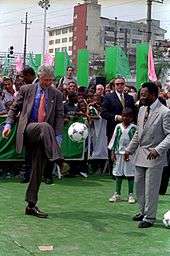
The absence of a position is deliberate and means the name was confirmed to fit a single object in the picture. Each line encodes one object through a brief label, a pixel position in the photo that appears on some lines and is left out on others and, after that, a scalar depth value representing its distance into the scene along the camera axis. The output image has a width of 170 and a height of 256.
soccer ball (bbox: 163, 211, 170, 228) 6.60
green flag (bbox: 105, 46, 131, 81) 17.69
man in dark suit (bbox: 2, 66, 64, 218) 6.86
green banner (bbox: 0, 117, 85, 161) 10.09
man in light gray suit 6.52
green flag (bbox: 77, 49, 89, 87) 20.94
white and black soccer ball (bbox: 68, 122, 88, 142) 9.71
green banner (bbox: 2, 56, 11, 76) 37.44
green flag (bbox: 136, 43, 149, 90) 16.52
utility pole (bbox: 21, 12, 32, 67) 66.94
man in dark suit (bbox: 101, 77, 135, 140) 9.88
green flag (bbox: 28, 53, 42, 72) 28.24
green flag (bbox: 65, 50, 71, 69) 21.44
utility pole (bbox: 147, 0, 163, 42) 31.44
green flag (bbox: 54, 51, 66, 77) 21.86
